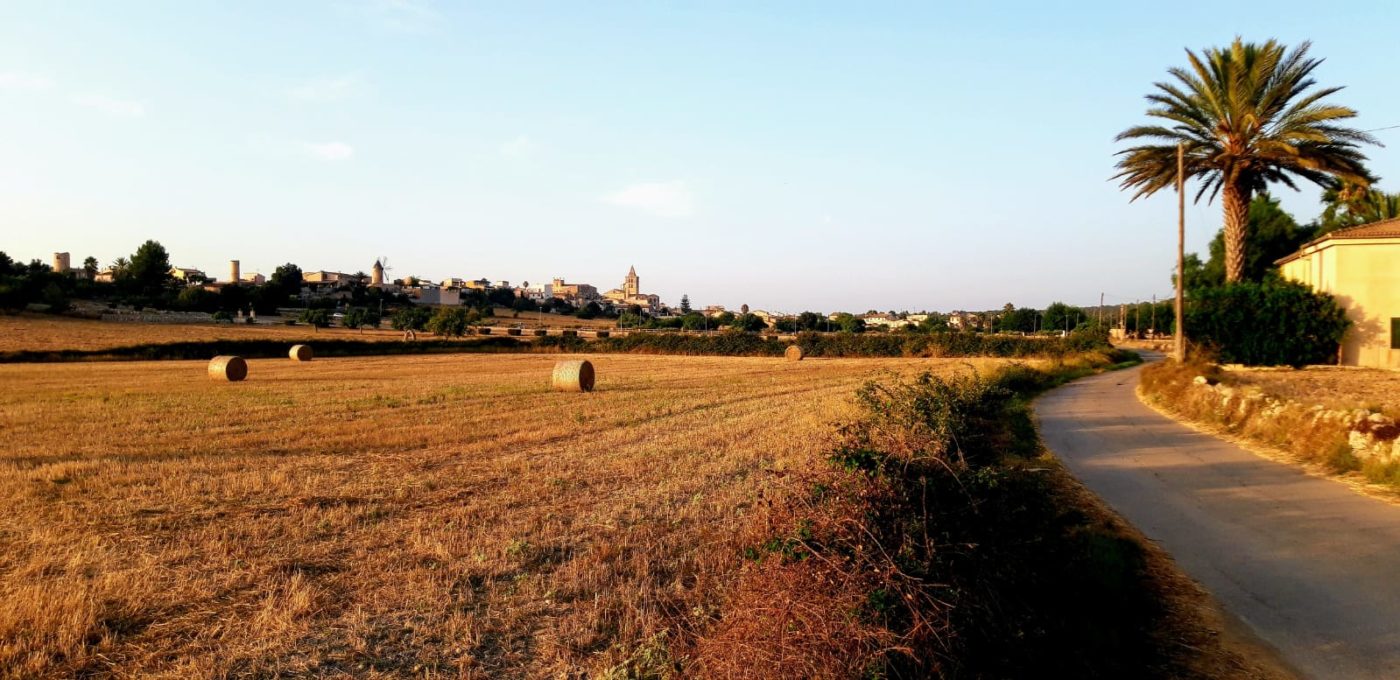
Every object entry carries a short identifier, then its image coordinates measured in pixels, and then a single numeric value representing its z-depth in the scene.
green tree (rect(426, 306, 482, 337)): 83.81
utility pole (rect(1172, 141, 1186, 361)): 28.92
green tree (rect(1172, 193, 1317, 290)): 60.62
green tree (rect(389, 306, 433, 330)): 94.00
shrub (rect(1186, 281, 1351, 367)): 28.42
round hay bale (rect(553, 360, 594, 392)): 29.22
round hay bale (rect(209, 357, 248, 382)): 33.59
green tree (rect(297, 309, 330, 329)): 96.50
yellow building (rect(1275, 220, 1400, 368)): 27.64
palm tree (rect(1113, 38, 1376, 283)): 28.17
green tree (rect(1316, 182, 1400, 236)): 48.42
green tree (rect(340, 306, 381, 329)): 99.25
